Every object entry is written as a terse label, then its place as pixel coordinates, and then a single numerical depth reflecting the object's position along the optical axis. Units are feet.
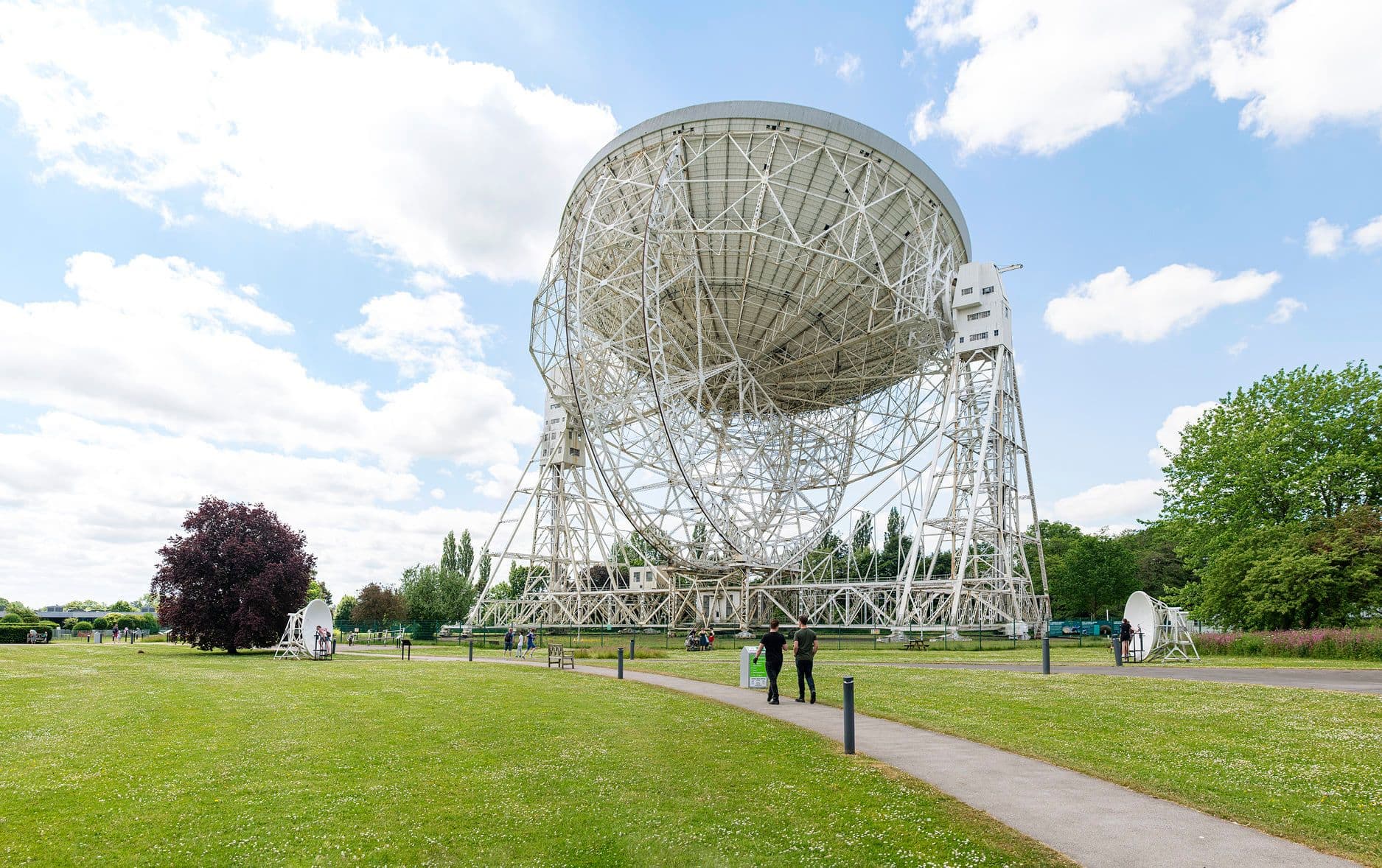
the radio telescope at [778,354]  110.52
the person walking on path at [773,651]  49.03
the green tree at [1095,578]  215.72
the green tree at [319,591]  347.15
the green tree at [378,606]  233.96
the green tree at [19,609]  274.57
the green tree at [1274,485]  95.45
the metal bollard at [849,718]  31.35
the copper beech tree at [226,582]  102.68
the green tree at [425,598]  189.47
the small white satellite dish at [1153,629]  77.51
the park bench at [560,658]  85.05
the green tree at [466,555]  262.26
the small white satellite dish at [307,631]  96.17
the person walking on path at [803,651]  48.93
